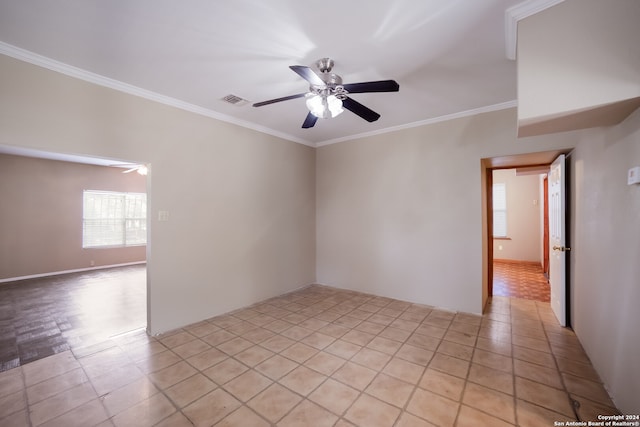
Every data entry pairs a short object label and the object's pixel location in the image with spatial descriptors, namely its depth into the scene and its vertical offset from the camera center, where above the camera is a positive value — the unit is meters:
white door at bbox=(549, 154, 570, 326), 3.11 -0.29
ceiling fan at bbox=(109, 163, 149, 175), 6.60 +1.28
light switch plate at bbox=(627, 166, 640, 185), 1.58 +0.26
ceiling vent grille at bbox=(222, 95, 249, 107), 3.05 +1.42
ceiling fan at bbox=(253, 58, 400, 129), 1.95 +1.02
